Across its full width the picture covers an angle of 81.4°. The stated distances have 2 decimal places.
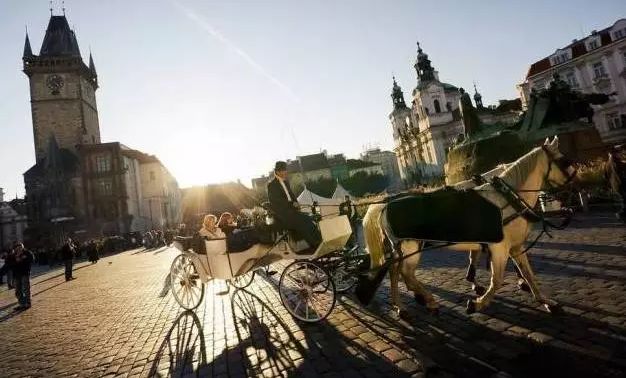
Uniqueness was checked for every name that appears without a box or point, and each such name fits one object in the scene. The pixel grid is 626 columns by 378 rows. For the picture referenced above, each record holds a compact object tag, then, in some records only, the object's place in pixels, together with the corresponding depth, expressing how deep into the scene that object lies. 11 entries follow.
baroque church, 72.56
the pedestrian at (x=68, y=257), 17.67
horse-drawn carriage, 6.09
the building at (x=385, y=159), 131.38
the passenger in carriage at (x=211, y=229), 7.50
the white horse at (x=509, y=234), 4.88
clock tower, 58.94
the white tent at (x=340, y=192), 31.80
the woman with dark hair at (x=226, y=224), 7.01
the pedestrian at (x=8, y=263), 12.36
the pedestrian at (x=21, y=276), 12.12
